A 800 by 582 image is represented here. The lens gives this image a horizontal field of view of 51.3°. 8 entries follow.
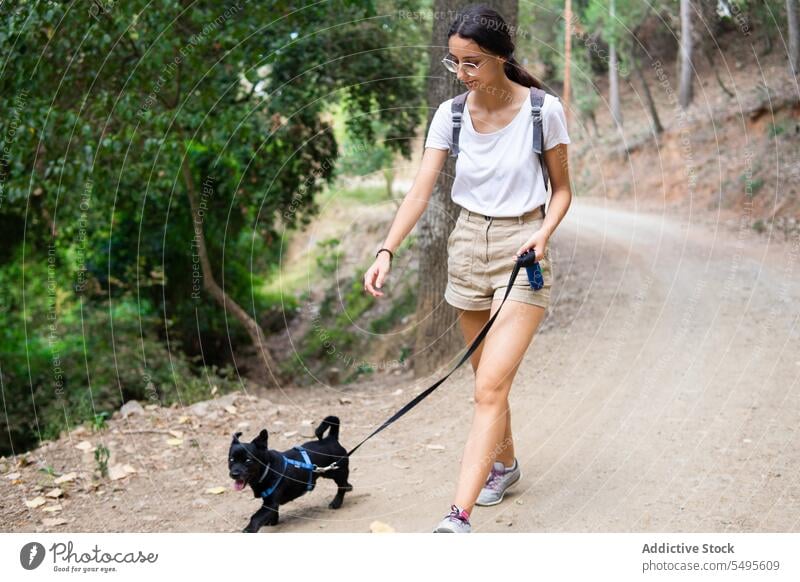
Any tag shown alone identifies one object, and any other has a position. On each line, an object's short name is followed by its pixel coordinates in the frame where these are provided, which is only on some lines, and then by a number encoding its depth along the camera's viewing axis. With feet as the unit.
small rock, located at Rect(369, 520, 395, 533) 13.24
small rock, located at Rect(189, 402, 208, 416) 20.99
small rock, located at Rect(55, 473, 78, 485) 16.59
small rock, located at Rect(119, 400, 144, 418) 20.76
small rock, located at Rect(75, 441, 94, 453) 18.33
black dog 12.26
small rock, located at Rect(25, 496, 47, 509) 15.50
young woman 11.50
